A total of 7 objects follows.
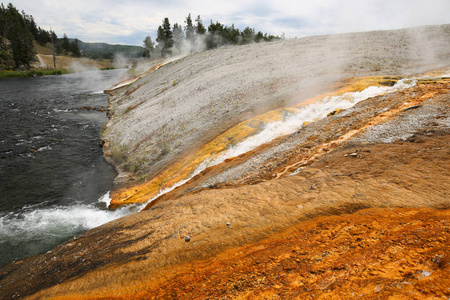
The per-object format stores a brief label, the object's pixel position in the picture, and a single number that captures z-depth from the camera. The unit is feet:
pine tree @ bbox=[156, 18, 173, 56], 230.48
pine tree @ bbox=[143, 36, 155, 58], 254.59
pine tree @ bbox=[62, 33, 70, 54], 315.37
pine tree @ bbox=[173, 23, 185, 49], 233.78
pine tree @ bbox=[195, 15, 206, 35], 231.91
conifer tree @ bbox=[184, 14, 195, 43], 235.36
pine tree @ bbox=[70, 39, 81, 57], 317.42
